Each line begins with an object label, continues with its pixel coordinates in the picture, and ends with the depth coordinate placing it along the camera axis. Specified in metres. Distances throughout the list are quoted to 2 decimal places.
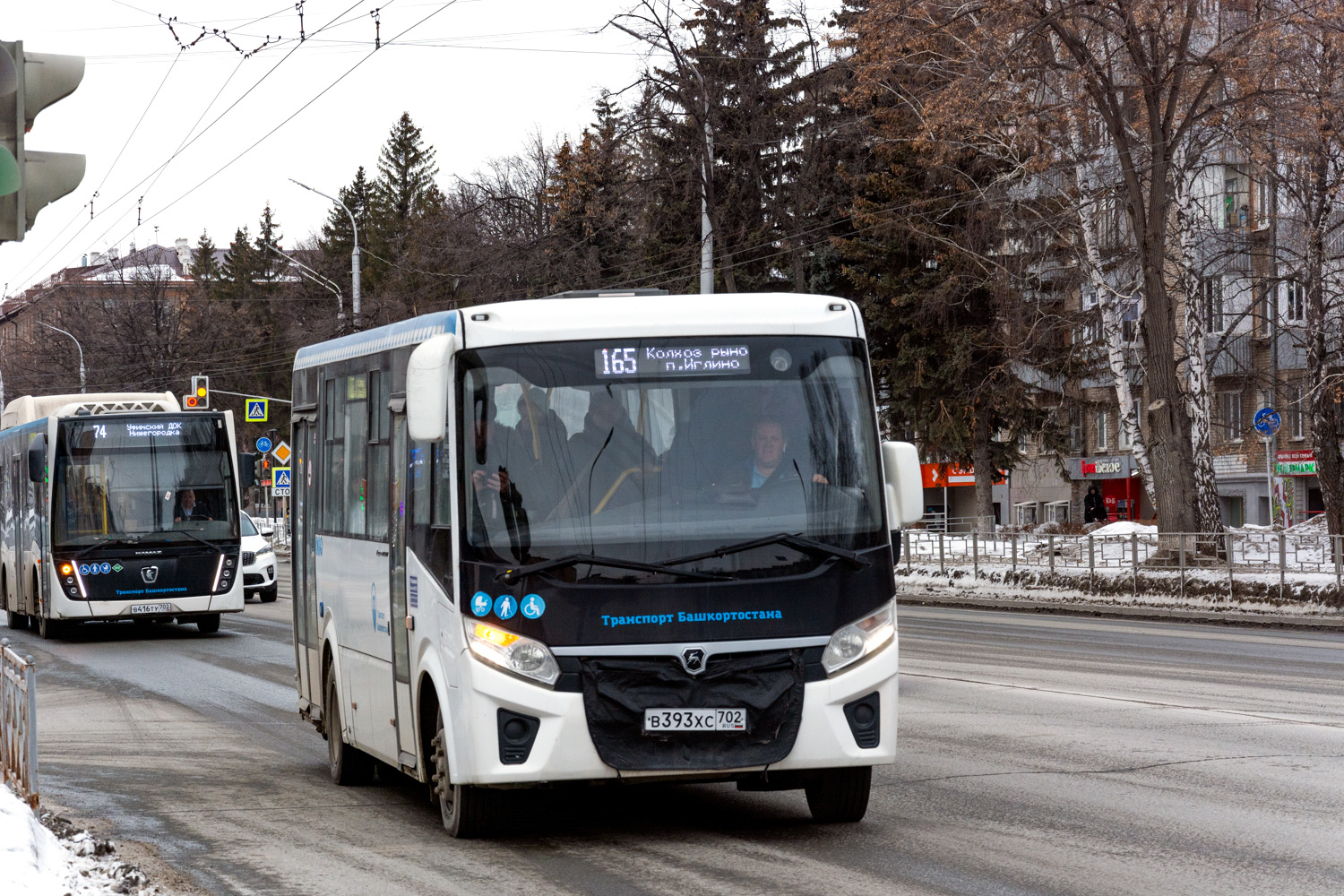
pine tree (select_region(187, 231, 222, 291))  121.38
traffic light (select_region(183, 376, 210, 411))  43.91
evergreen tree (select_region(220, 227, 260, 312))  117.12
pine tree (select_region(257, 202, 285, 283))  119.00
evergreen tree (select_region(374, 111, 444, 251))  107.81
